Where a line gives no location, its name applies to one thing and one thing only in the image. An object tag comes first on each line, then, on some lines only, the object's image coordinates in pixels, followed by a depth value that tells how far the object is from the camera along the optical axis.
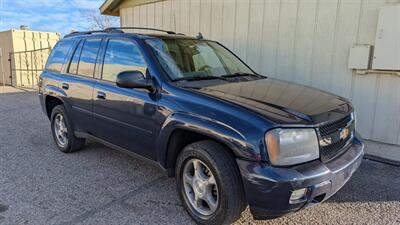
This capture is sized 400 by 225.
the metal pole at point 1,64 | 16.39
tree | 32.04
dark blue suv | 2.46
